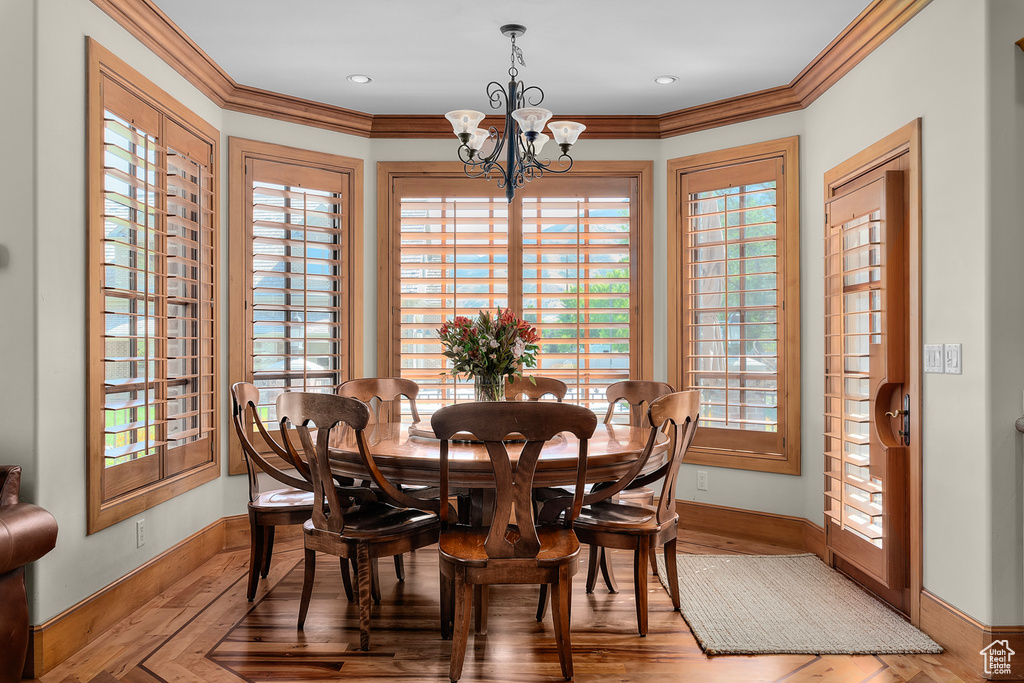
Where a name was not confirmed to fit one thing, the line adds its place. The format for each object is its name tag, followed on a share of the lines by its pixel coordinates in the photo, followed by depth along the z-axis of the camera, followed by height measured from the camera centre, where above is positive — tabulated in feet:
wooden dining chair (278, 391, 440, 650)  8.41 -2.38
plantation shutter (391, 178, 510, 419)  15.65 +1.89
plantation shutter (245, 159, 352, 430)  14.12 +1.31
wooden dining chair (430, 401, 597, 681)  7.50 -2.05
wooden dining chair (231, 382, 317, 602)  10.31 -2.47
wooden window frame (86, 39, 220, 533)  9.35 +0.54
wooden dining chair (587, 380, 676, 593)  10.77 -1.32
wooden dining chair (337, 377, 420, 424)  12.96 -0.93
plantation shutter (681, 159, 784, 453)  14.05 +0.84
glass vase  10.09 -0.64
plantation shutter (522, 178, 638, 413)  15.58 +1.44
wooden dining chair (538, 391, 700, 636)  8.89 -2.45
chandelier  10.19 +3.27
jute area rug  8.92 -3.95
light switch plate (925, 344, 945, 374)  9.05 -0.21
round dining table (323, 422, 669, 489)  8.27 -1.46
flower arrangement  9.95 -0.07
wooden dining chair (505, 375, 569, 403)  13.25 -0.86
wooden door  9.97 -0.62
